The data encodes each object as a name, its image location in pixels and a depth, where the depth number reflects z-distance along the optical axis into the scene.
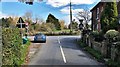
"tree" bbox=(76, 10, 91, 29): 23.18
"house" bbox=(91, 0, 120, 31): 15.28
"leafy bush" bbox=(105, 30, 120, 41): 9.12
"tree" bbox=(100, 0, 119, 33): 11.18
